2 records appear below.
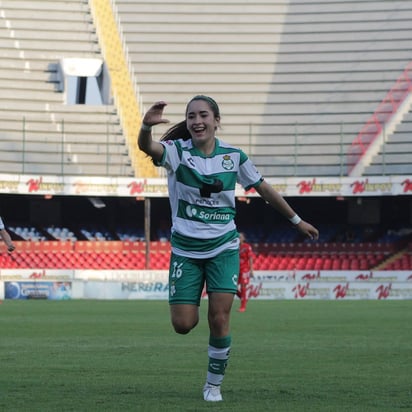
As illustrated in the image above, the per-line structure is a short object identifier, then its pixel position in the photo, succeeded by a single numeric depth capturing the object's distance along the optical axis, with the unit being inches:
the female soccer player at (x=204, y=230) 653.3
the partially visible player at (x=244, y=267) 2040.7
